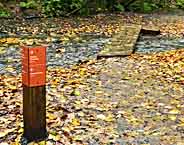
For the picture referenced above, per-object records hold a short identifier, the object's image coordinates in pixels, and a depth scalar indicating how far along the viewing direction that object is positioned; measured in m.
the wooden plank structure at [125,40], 11.59
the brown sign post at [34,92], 5.12
